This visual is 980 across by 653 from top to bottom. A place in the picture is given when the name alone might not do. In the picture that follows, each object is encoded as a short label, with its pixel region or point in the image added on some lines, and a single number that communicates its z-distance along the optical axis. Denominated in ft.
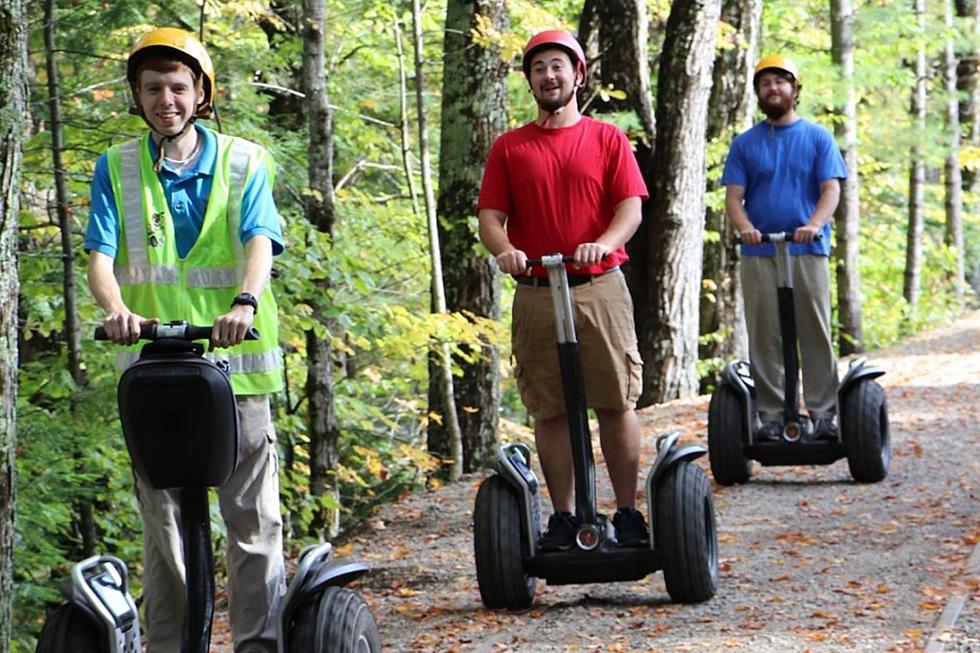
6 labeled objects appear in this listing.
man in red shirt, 36.40
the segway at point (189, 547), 24.08
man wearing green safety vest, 26.58
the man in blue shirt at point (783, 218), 51.37
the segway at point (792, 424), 52.49
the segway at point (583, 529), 36.29
